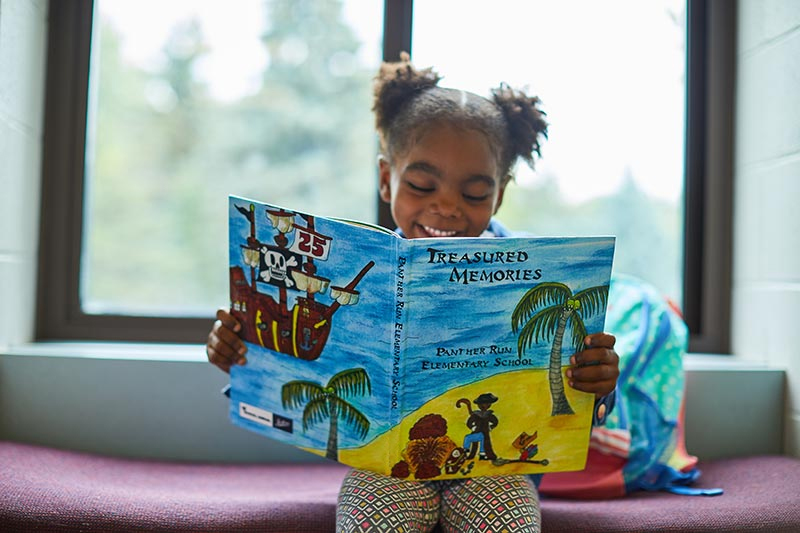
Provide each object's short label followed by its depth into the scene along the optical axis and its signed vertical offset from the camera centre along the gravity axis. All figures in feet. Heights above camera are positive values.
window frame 5.30 +0.85
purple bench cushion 3.27 -1.17
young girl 3.02 +0.51
